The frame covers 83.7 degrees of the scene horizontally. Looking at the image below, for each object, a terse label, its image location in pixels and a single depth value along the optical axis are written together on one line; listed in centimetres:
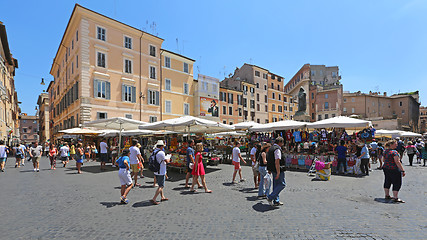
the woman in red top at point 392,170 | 616
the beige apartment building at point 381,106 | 5984
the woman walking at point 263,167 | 671
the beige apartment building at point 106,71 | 2434
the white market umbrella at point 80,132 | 1778
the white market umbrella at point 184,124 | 1123
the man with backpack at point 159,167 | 626
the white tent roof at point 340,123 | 1127
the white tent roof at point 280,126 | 1304
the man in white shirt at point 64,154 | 1410
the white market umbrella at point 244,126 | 1563
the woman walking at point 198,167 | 730
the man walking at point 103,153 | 1270
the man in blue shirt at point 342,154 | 1049
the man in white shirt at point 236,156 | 857
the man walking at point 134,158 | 829
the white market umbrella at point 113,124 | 1333
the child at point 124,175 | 616
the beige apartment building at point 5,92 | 2656
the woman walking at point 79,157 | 1148
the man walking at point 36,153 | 1234
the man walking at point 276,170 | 572
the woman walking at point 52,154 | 1318
